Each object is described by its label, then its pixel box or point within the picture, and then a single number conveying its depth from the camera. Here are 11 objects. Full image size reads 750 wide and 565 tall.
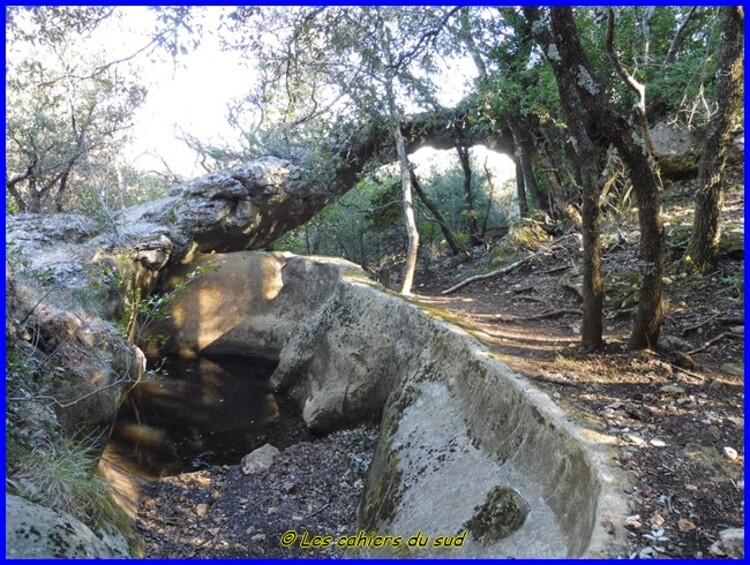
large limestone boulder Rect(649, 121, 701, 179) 12.01
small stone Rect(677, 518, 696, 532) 3.19
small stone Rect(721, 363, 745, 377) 5.31
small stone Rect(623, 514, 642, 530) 3.24
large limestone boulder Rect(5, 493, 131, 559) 3.30
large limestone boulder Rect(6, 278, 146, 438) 5.96
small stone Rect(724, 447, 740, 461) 3.94
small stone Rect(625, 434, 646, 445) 4.18
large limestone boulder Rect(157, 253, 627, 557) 3.96
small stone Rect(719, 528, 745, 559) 2.94
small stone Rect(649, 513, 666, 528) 3.26
